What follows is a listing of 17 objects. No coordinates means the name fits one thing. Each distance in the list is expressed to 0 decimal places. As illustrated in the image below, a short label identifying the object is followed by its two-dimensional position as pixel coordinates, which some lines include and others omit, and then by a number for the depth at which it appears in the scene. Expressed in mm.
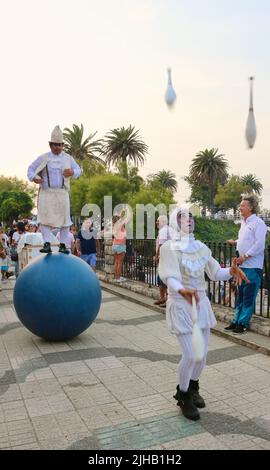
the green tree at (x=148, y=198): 40125
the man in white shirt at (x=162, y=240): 9633
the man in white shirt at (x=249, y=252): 6930
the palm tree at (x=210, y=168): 75688
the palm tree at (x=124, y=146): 61781
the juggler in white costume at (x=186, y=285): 4309
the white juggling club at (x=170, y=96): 3744
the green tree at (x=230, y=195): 72000
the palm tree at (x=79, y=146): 65688
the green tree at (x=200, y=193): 91188
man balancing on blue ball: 7387
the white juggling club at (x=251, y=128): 3469
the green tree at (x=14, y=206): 51531
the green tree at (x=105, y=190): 46656
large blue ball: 6551
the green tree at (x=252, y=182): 86062
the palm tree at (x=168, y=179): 96500
